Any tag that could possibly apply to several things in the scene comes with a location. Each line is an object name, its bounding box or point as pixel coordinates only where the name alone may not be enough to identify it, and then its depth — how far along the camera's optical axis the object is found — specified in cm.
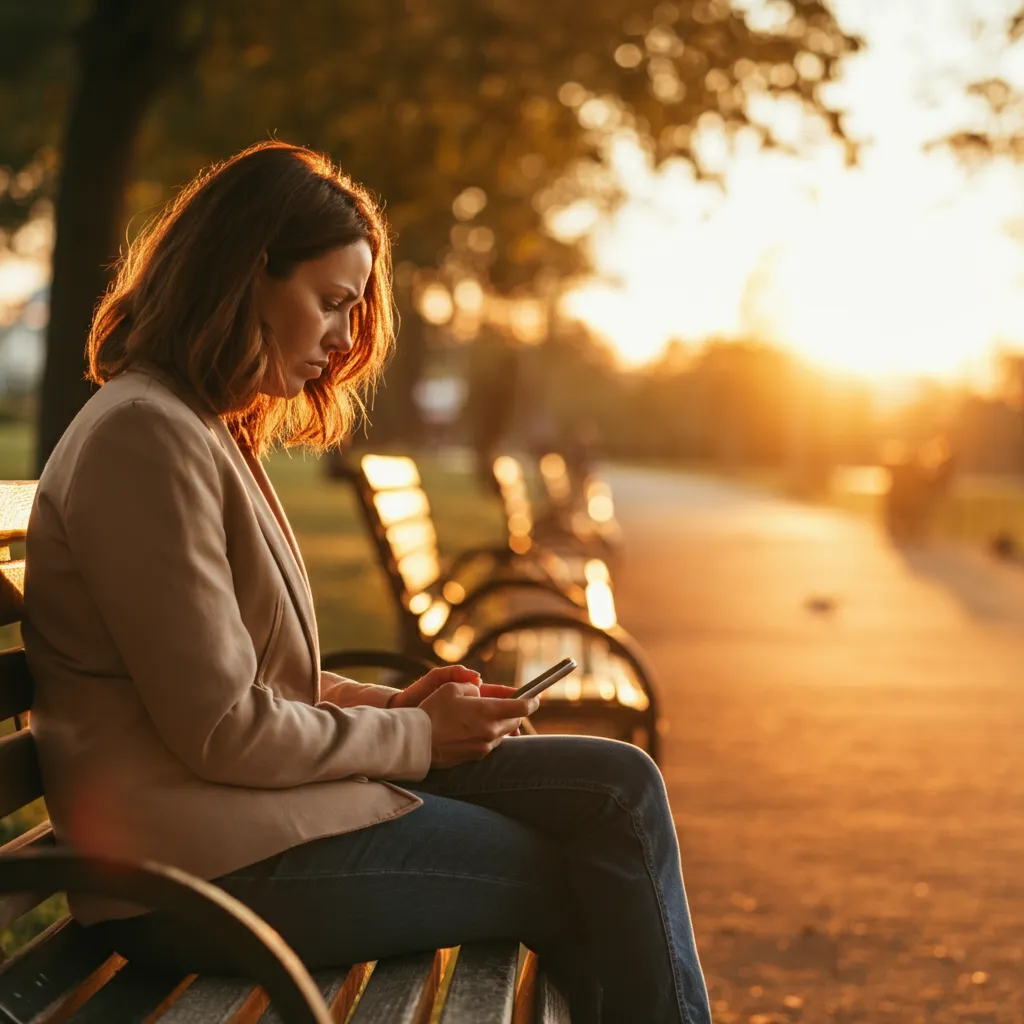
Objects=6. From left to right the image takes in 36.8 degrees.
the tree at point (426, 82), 755
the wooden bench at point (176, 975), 184
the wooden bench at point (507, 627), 482
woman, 224
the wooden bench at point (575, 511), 1217
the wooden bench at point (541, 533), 870
